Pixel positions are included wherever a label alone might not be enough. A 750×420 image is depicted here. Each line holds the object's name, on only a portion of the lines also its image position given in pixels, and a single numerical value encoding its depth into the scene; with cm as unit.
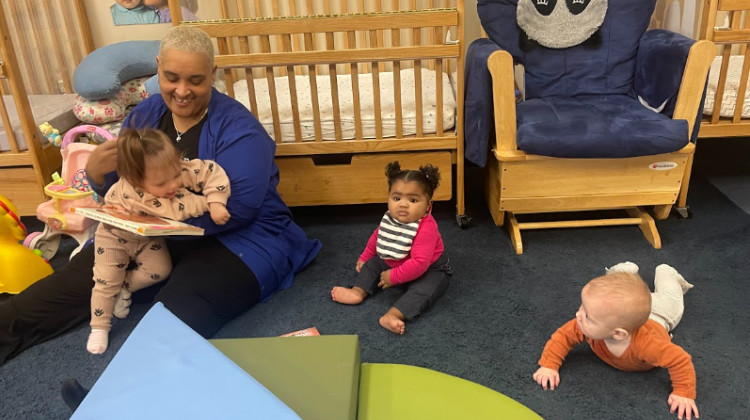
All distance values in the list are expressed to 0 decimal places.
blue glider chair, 213
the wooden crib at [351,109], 221
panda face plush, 252
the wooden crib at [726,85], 227
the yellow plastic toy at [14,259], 209
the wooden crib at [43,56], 250
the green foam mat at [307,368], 124
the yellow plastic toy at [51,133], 239
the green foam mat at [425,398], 136
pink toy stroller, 224
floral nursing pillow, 254
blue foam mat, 97
